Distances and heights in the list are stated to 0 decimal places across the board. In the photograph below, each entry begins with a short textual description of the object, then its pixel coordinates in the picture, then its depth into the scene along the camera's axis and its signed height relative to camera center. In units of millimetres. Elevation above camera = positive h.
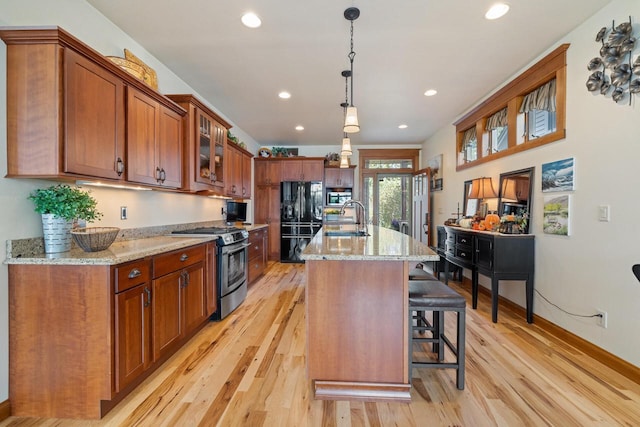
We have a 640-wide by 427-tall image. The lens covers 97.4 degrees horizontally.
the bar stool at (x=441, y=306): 1728 -583
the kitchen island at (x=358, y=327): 1689 -707
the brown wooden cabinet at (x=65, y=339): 1541 -709
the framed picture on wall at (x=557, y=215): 2482 -31
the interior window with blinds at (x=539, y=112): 2775 +1053
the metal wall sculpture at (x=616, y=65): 1928 +1072
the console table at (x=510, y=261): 2828 -500
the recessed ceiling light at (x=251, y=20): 2205 +1538
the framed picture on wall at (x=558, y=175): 2457 +335
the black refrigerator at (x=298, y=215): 5999 -86
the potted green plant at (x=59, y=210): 1630 +3
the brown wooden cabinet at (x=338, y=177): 6355 +774
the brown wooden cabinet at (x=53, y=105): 1516 +594
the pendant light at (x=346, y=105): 3221 +1404
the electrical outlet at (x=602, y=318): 2129 -818
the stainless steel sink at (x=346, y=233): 2660 -218
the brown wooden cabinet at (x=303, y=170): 6176 +907
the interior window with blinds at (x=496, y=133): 3539 +1032
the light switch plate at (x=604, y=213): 2104 -10
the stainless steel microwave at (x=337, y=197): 6297 +316
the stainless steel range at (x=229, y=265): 2895 -604
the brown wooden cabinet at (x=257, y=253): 4137 -662
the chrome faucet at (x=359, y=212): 2784 -17
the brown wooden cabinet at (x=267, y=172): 6227 +868
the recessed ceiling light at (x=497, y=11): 2092 +1534
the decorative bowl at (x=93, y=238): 1700 -167
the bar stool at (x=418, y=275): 2145 -499
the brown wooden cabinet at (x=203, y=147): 2803 +719
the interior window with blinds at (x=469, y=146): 4320 +1040
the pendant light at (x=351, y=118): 2170 +786
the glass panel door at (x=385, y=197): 6645 +337
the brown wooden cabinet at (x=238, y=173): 4035 +611
